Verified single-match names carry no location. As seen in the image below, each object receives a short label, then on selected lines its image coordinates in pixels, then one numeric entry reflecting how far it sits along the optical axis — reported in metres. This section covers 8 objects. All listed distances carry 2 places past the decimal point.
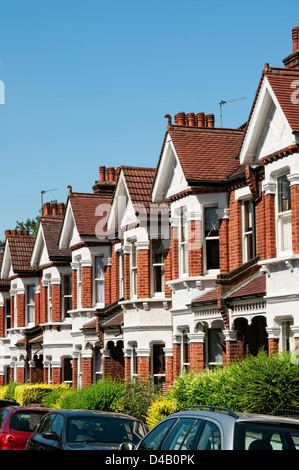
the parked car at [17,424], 18.08
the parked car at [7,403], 25.80
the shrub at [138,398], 26.09
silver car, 8.84
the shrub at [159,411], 23.03
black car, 14.14
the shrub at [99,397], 28.02
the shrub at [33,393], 38.75
